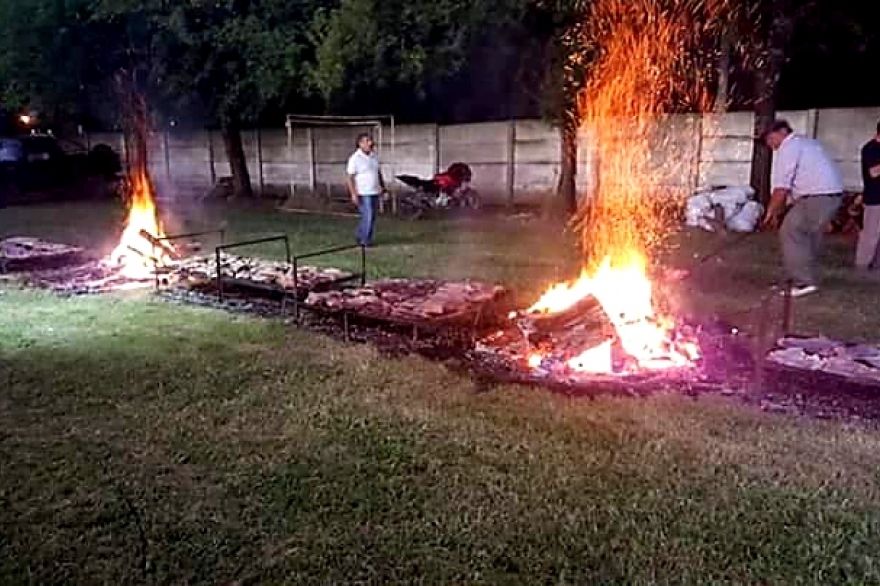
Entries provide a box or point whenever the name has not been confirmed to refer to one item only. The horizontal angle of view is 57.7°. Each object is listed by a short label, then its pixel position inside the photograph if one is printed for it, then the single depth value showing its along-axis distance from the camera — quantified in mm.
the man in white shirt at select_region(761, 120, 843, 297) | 7203
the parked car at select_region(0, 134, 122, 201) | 21031
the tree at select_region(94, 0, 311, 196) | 16688
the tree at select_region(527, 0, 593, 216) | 12883
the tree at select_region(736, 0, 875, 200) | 11516
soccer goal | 17422
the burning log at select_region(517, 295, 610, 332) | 5672
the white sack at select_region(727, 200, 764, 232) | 11969
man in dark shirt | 8539
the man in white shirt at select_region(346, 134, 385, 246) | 10797
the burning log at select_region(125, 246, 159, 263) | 9024
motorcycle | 15609
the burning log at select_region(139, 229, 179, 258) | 8695
